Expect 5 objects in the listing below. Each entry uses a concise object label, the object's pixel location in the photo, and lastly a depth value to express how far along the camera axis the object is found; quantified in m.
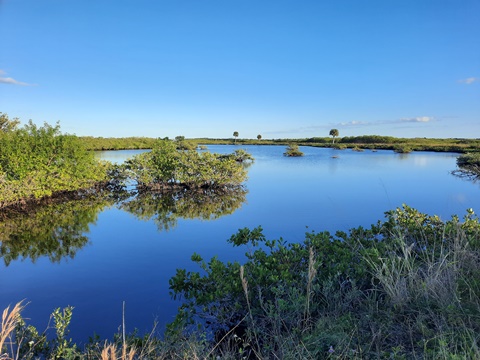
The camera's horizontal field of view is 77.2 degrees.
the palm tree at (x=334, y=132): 91.88
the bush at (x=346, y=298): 2.89
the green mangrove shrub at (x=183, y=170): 16.06
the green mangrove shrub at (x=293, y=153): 43.97
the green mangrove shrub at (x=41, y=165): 11.70
